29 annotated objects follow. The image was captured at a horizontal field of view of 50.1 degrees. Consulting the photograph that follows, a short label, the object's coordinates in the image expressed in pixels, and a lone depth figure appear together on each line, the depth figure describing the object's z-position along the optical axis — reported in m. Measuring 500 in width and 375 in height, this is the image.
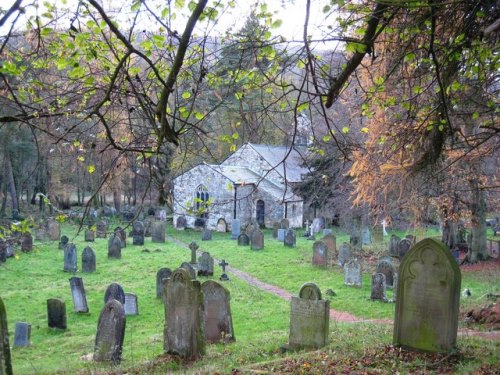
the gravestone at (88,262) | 18.84
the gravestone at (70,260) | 18.91
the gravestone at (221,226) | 33.72
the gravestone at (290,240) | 26.06
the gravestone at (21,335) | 10.75
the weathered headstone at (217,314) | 10.09
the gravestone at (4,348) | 5.59
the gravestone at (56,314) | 12.03
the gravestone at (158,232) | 27.77
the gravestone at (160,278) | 14.84
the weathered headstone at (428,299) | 6.47
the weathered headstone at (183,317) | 8.38
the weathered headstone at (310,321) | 8.55
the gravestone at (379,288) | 14.25
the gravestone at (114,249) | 21.75
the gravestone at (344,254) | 20.27
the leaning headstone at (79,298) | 13.45
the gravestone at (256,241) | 24.89
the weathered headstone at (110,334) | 8.94
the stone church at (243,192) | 34.41
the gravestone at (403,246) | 22.17
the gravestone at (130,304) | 13.12
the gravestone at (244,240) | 26.70
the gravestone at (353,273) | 16.27
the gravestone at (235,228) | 30.79
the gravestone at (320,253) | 20.20
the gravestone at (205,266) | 18.02
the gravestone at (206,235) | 29.29
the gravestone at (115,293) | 12.77
